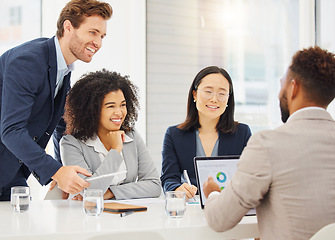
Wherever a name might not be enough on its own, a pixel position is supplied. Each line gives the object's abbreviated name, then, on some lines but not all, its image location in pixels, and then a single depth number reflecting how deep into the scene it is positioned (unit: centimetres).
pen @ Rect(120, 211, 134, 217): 397
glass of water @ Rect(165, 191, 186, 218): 395
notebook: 401
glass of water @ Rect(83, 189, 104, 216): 395
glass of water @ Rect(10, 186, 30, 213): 401
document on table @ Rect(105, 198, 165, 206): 425
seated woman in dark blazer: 469
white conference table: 372
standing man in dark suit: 415
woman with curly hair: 443
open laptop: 411
